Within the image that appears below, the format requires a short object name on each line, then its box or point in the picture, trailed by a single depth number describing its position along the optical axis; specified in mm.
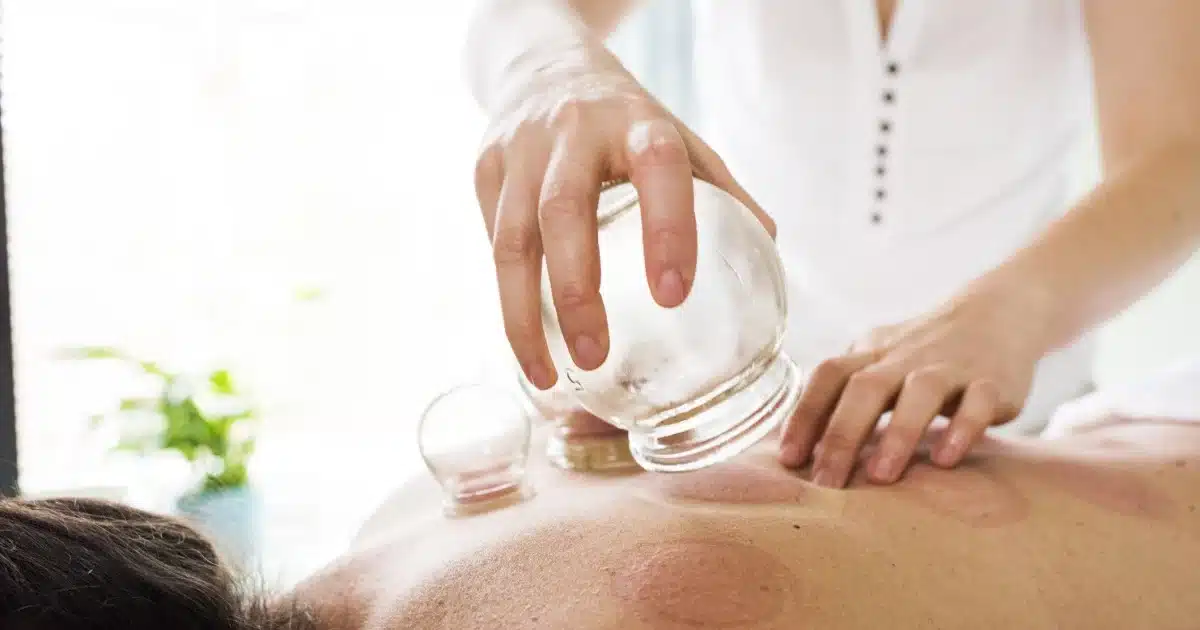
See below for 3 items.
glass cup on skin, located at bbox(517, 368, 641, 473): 719
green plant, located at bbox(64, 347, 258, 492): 1672
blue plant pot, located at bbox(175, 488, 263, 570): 1537
